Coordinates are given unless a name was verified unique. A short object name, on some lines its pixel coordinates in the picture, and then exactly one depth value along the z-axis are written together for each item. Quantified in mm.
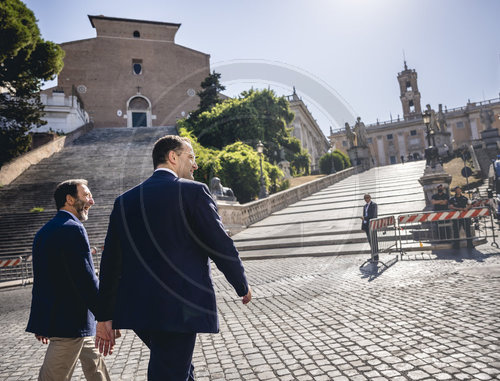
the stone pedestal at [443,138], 36062
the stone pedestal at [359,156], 38094
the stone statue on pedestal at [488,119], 30425
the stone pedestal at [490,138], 26172
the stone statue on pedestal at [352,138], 37034
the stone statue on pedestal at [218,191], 15624
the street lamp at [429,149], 14484
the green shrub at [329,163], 38031
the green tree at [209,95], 32219
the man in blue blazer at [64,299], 2414
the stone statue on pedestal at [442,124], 37531
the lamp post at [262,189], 19256
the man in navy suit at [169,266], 1851
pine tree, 16688
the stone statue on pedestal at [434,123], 29458
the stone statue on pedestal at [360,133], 36684
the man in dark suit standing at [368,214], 9797
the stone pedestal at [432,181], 13727
